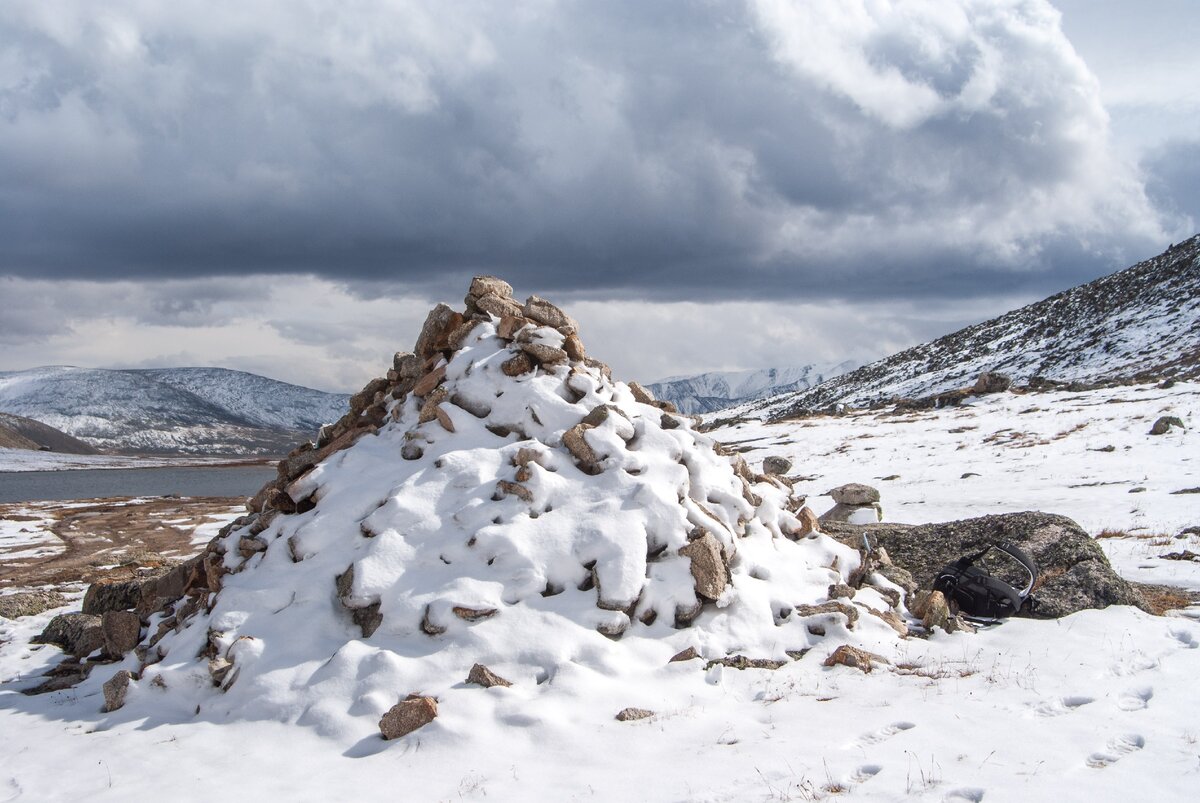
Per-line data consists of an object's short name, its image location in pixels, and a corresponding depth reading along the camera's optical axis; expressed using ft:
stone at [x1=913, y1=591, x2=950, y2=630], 29.76
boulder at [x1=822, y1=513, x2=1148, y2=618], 30.50
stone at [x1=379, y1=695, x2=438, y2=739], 22.34
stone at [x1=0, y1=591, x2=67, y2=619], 44.04
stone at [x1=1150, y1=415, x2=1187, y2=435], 86.63
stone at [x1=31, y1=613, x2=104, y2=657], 35.86
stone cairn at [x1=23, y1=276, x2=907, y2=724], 28.89
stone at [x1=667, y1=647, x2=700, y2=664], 26.35
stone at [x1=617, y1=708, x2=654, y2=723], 22.67
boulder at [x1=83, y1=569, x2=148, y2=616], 40.32
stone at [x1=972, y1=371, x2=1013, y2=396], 157.89
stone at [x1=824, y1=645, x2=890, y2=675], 25.99
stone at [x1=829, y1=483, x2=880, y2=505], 63.98
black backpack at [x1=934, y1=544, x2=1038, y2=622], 30.86
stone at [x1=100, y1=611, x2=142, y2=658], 33.55
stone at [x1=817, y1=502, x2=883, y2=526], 57.41
